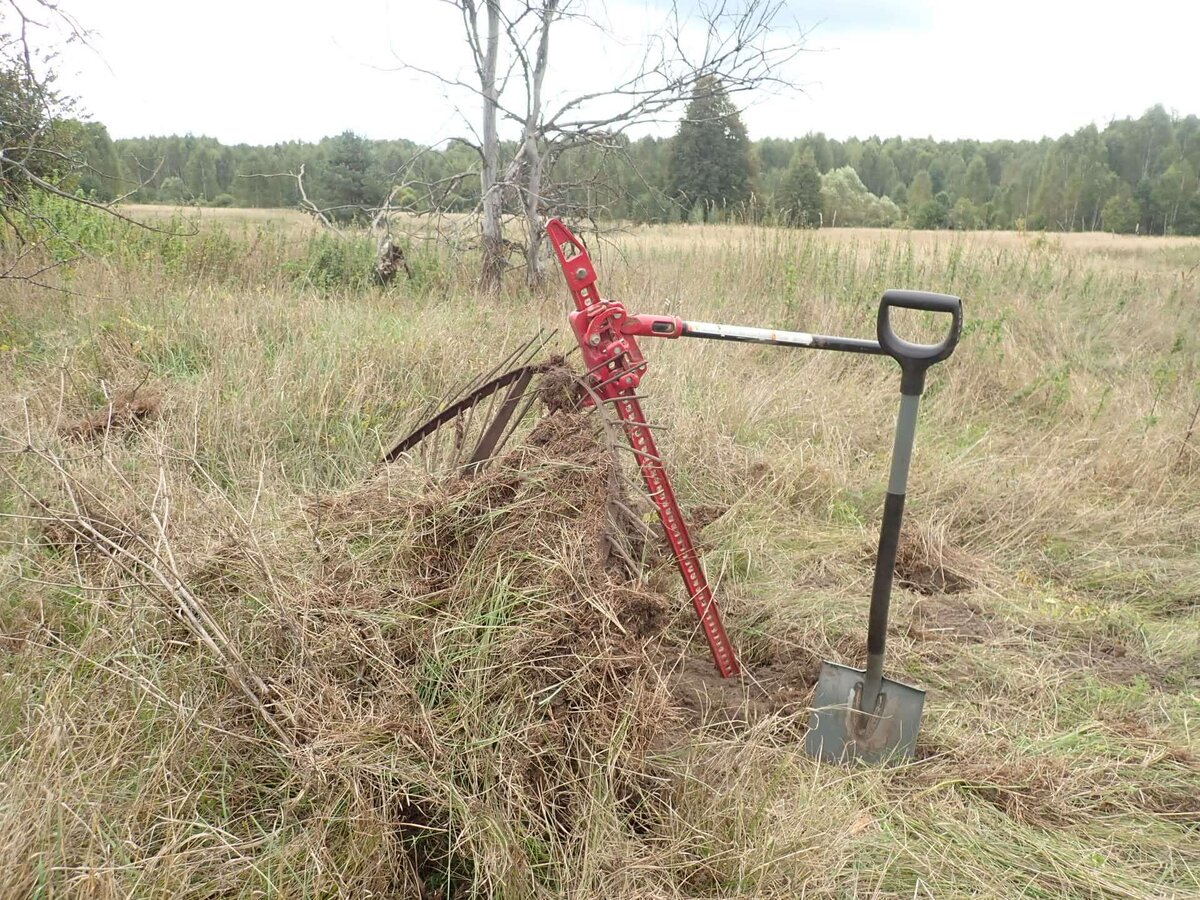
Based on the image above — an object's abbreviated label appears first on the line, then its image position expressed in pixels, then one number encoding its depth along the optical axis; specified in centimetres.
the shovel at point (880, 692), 228
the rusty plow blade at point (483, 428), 238
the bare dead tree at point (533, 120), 733
